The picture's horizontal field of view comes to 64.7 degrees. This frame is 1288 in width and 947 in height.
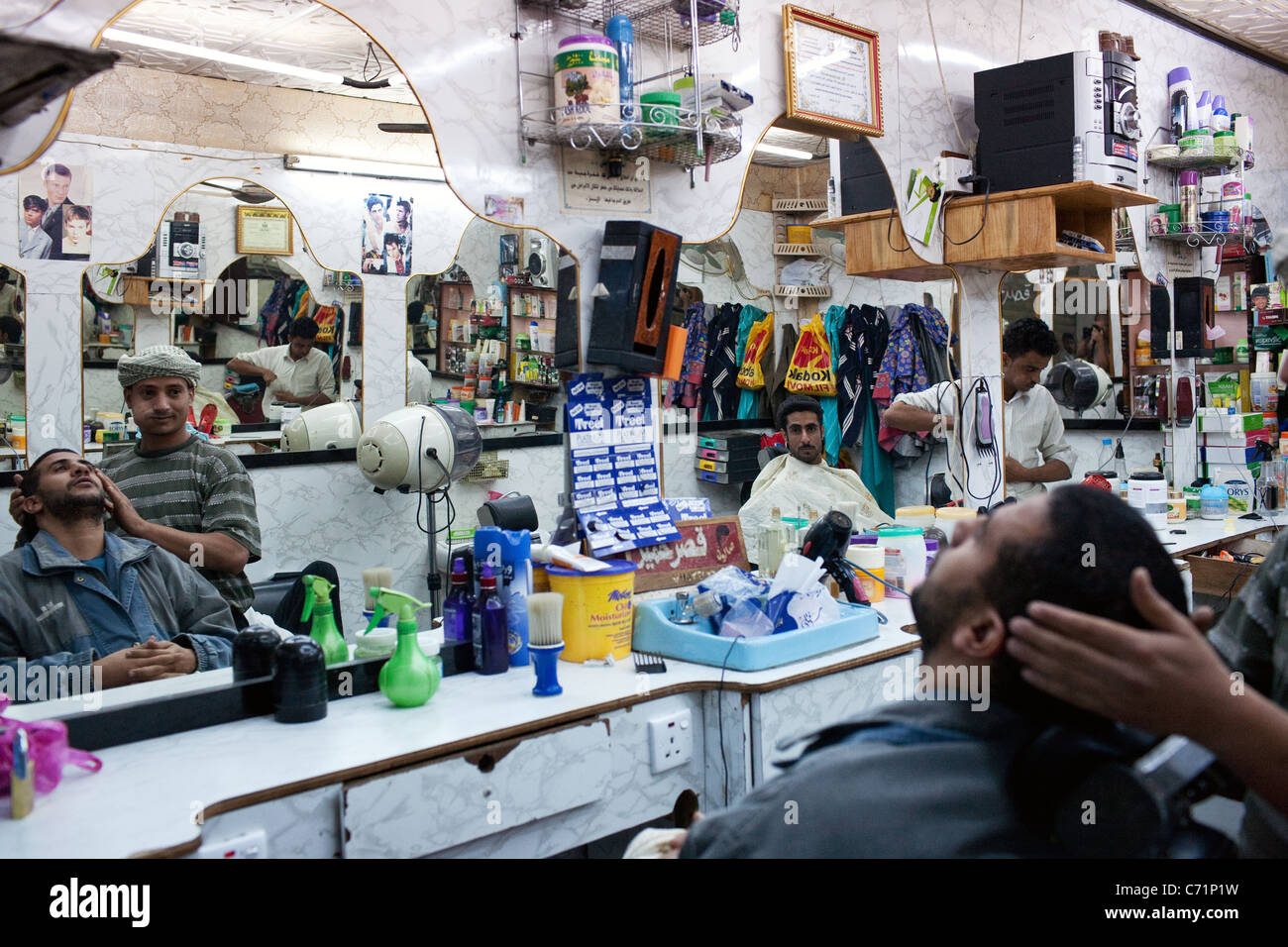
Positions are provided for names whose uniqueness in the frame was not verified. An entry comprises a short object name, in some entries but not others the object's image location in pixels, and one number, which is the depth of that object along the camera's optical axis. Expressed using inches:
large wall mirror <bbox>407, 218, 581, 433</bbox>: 116.9
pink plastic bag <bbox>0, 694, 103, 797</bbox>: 62.7
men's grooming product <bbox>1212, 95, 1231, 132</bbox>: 189.9
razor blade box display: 109.9
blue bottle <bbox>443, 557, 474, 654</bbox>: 94.0
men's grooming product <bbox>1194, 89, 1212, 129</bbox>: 187.9
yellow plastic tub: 94.3
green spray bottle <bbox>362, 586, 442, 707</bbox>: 81.2
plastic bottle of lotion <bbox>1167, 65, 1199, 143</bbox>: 185.3
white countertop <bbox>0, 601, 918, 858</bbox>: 59.1
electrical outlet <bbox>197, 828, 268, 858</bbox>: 60.9
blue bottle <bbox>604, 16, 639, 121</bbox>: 103.9
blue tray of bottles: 90.6
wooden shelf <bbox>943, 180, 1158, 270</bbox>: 140.4
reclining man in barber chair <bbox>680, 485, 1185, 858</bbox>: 41.3
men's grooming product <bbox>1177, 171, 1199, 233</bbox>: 191.5
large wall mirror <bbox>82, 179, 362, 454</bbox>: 106.0
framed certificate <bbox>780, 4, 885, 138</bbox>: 122.9
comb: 91.0
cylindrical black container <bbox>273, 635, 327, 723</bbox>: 78.2
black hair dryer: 110.9
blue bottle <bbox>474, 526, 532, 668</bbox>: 93.5
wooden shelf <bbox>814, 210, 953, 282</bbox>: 146.6
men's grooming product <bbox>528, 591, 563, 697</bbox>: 83.6
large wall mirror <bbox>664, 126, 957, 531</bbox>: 161.6
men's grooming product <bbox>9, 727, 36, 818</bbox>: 60.8
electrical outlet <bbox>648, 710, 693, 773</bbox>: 84.7
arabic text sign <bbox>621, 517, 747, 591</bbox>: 111.2
